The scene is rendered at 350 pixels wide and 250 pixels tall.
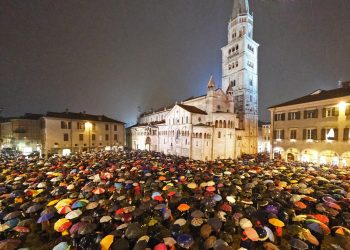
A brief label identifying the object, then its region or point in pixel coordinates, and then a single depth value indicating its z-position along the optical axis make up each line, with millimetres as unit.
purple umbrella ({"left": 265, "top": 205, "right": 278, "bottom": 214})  9423
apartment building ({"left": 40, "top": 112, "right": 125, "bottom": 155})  38125
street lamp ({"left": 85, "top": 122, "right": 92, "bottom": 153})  42362
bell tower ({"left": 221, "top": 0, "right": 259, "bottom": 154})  45438
